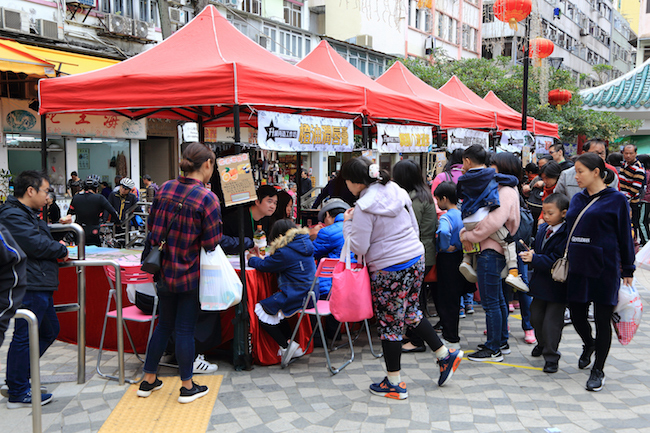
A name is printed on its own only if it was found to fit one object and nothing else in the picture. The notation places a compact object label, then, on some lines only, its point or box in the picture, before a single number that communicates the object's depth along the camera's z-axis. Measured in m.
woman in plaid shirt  3.70
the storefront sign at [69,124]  12.95
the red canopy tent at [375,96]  6.38
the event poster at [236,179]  4.41
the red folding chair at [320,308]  4.55
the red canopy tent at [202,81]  4.49
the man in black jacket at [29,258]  3.73
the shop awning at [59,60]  9.80
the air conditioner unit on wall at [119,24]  16.28
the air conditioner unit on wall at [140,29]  17.06
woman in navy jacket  3.99
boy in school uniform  4.49
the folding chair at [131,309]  4.24
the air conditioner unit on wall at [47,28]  13.89
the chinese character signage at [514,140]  11.23
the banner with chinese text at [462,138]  8.77
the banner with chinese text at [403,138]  7.03
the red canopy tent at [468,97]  11.22
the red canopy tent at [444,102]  8.68
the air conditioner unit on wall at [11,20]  13.02
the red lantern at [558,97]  16.77
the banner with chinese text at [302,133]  4.74
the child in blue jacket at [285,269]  4.53
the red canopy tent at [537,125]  13.46
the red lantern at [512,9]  10.83
